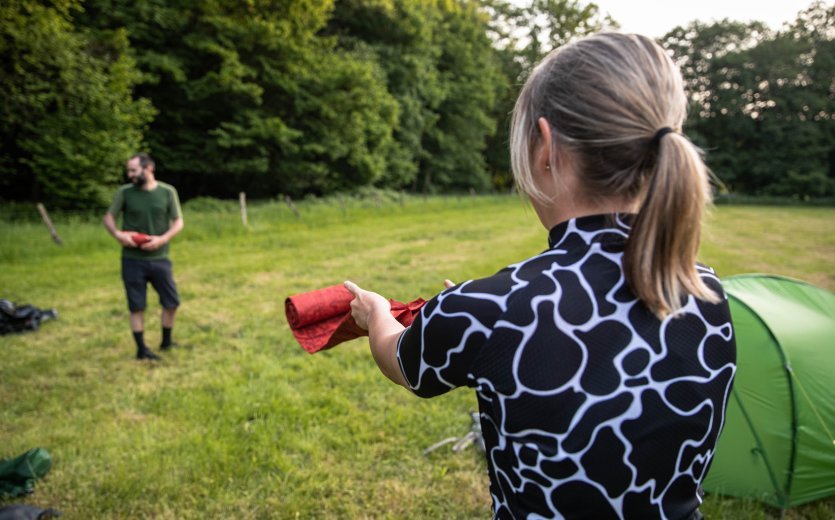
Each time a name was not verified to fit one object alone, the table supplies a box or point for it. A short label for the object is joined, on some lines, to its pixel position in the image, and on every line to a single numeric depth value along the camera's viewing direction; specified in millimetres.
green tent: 3113
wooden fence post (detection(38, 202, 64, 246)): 11648
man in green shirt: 5344
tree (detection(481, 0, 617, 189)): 47188
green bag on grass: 3266
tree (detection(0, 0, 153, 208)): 14133
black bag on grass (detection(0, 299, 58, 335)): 6270
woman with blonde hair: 971
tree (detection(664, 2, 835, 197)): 44219
